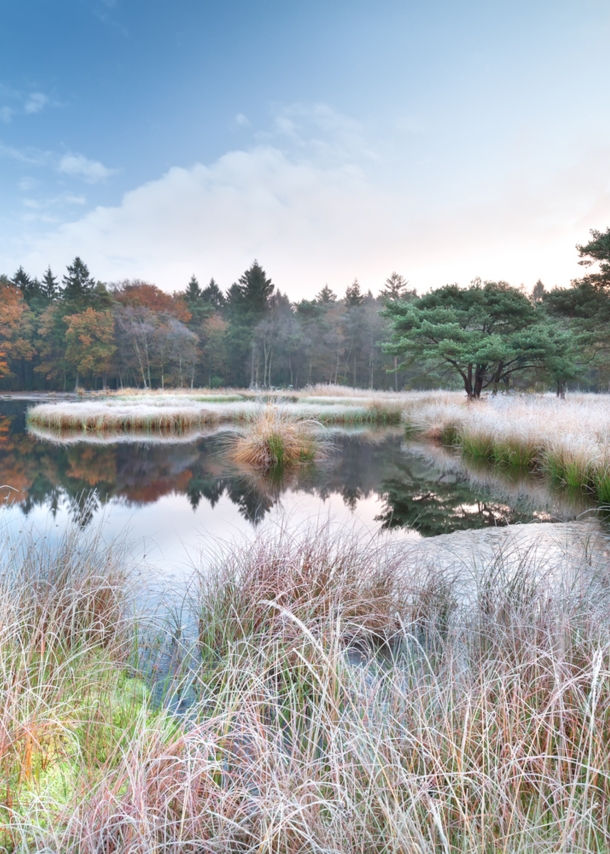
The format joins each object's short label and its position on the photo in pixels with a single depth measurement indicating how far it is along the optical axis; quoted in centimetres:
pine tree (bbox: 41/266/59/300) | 4678
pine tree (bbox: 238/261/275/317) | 4341
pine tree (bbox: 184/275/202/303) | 4796
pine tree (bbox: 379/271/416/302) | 4694
